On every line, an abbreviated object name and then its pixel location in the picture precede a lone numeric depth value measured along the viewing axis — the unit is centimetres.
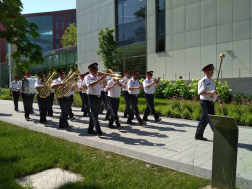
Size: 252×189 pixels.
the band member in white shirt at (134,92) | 911
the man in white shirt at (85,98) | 804
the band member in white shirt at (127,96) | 969
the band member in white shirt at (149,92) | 947
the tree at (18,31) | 423
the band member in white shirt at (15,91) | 1387
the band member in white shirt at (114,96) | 846
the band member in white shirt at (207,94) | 658
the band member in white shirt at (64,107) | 848
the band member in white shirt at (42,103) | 974
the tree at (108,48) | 1934
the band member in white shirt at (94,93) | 720
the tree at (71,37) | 4574
